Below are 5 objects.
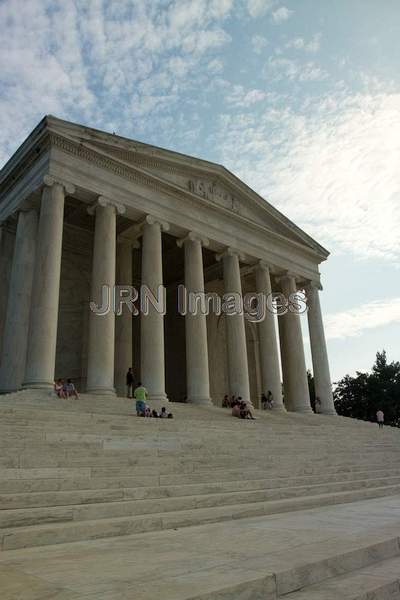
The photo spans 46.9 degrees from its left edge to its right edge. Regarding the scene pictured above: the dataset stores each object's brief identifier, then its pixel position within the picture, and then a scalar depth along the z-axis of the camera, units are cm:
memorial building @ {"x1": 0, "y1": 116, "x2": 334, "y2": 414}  2923
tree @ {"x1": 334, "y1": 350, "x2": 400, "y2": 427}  8031
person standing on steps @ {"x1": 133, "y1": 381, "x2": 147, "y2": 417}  2466
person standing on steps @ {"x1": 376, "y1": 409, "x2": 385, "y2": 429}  3909
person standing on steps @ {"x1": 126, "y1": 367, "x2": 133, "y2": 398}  3413
